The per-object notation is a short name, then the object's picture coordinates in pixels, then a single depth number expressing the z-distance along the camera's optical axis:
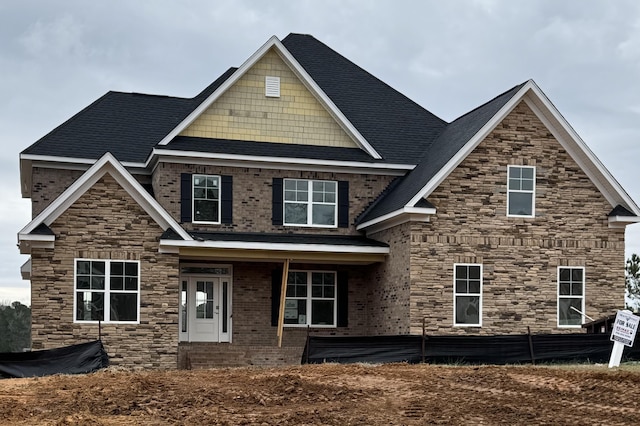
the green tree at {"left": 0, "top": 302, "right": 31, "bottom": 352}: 69.76
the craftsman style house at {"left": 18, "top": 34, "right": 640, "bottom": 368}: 24.25
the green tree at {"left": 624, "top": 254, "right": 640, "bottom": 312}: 43.91
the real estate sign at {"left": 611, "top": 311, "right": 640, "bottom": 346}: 19.98
